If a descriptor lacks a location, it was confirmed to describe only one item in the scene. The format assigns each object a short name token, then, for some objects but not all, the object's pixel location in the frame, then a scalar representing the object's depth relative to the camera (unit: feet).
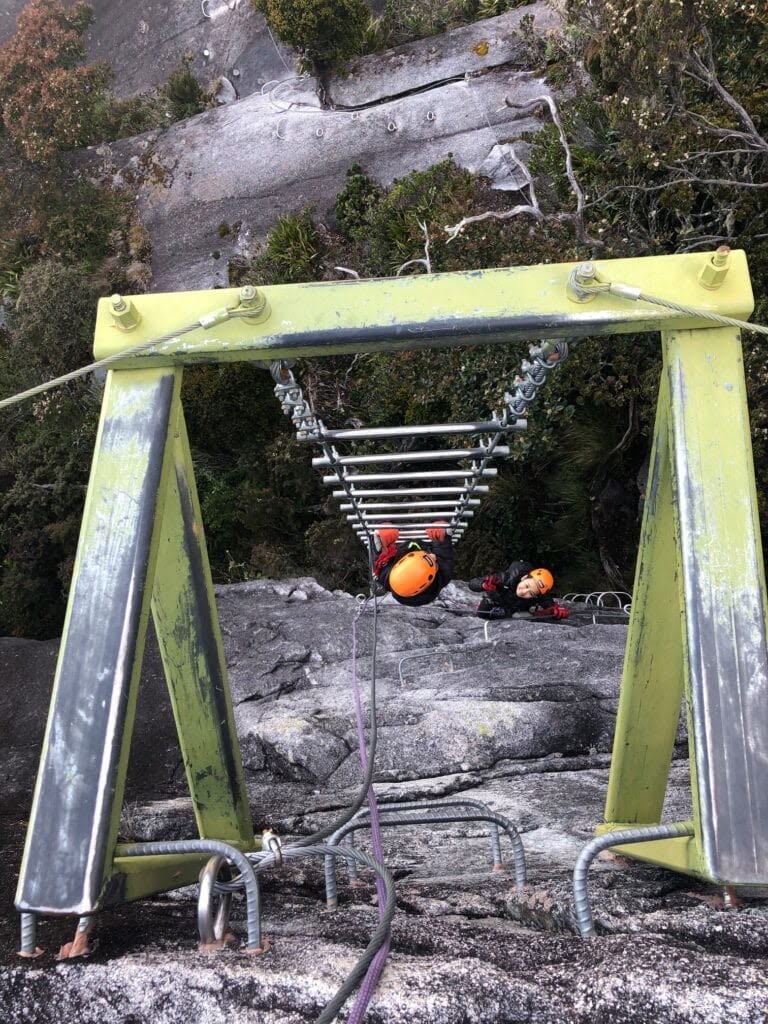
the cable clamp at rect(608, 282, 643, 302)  8.23
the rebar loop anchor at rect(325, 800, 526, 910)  10.12
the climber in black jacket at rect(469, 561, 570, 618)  25.88
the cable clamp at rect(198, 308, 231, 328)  8.66
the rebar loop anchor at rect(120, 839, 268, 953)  7.22
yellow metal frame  7.14
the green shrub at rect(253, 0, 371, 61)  45.80
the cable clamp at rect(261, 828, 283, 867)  8.02
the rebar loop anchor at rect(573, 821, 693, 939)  7.30
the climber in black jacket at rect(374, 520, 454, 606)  18.08
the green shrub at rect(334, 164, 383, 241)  46.09
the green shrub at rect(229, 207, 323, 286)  44.55
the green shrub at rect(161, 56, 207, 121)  57.26
